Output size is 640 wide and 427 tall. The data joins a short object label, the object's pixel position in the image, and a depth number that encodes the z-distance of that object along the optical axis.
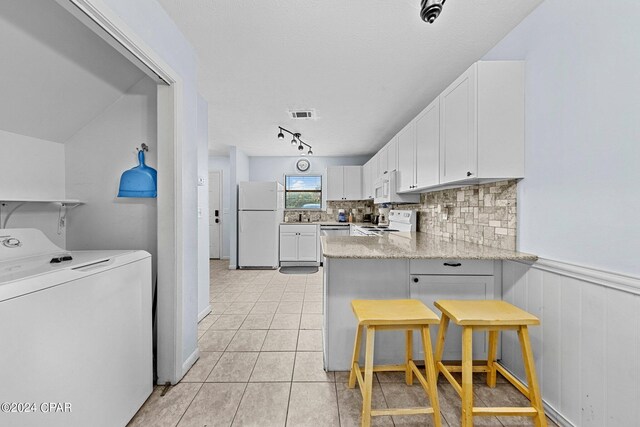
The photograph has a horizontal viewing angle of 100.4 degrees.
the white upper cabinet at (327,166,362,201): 5.72
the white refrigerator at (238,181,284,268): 5.29
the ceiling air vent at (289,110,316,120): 3.35
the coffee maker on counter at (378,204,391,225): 5.00
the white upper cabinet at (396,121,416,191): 2.94
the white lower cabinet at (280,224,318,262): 5.50
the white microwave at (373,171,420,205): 3.52
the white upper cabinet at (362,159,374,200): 4.95
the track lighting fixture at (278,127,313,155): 4.03
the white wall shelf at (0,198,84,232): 1.53
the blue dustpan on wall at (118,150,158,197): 1.80
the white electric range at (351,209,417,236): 3.59
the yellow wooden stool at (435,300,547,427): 1.33
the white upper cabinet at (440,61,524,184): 1.76
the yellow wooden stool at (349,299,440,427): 1.35
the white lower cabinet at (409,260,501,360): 1.91
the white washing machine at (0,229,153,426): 0.91
